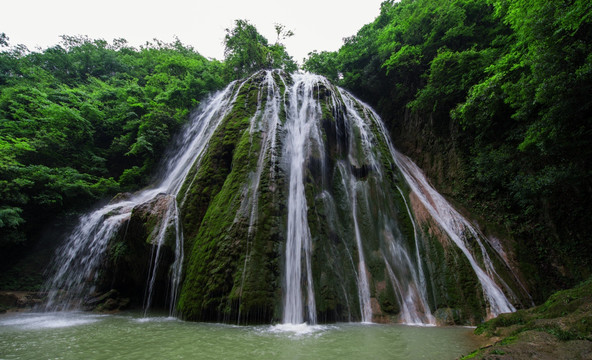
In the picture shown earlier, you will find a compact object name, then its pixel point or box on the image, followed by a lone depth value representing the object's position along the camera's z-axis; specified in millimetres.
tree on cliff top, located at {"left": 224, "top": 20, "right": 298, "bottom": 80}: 18125
